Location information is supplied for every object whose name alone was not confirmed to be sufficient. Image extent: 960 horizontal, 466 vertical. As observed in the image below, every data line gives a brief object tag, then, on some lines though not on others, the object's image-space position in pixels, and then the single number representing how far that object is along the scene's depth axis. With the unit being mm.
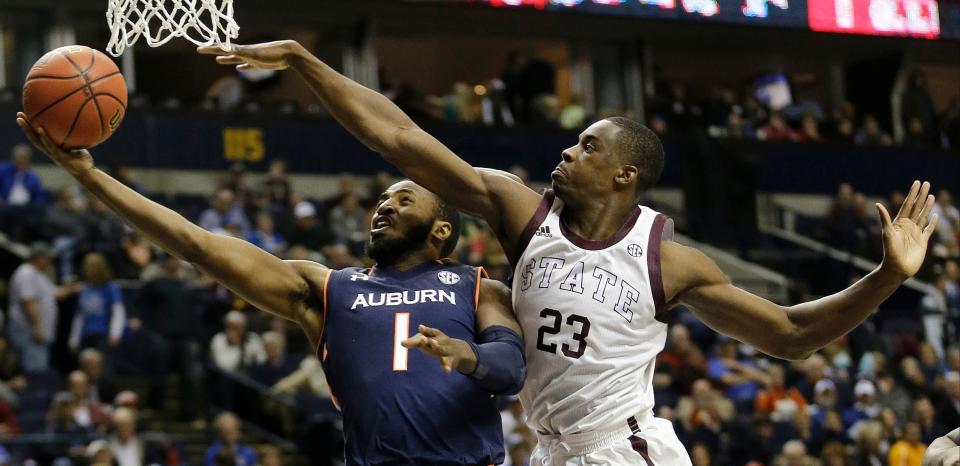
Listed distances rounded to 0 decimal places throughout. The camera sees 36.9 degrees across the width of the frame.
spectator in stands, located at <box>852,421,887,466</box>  13547
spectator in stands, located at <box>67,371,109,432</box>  11044
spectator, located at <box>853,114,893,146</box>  21422
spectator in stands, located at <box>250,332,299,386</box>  12523
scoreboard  16722
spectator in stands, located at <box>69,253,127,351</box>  12219
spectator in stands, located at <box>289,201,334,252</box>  14391
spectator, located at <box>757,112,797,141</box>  20938
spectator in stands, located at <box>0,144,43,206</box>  14039
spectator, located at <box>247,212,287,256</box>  13836
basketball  4902
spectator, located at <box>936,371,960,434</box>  15008
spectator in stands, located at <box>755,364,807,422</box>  14156
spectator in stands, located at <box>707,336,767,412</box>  14469
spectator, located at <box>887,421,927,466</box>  13602
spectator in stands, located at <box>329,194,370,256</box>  14875
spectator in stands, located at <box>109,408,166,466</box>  10602
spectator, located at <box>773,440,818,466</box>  12656
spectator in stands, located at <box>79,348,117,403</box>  11562
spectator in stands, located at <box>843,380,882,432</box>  14367
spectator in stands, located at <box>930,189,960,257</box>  19125
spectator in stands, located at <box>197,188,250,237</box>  14078
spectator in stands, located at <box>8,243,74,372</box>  11992
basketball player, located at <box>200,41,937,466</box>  5000
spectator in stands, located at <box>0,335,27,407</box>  11242
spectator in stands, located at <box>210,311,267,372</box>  12453
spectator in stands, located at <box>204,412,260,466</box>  11125
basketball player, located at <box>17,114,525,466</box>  4930
